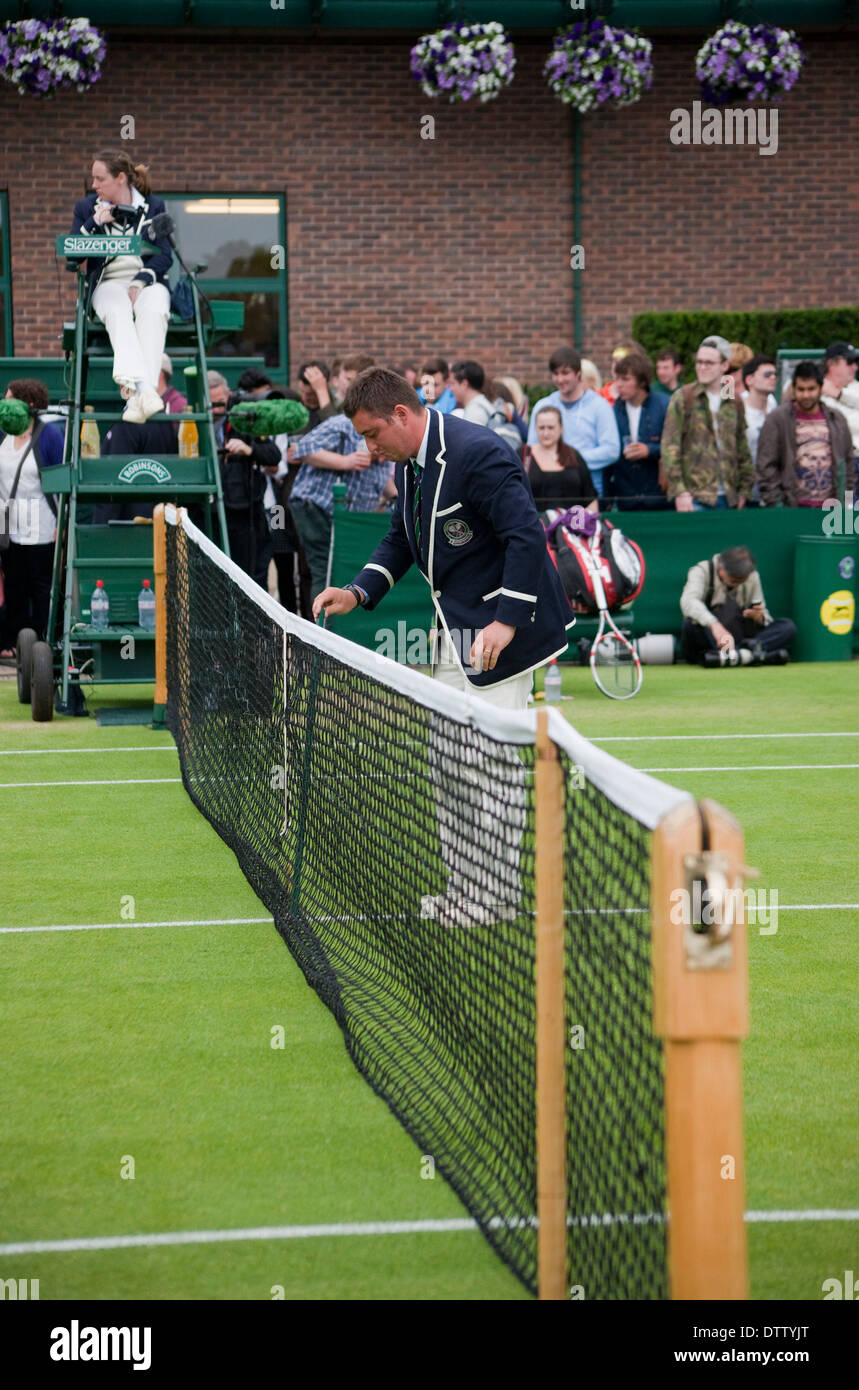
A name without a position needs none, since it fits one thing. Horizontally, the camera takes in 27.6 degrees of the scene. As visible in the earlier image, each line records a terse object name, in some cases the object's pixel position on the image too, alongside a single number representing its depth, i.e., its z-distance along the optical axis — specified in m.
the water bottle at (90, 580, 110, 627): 12.01
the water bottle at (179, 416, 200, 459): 12.97
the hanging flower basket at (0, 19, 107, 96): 19.56
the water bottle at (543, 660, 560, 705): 12.84
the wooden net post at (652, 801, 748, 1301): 2.71
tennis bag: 12.73
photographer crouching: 14.66
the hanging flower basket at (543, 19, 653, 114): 20.30
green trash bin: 15.23
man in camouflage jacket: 14.69
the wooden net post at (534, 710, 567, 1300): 3.50
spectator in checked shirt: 14.22
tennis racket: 12.80
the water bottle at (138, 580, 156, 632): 12.03
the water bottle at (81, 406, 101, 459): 13.20
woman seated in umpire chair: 11.78
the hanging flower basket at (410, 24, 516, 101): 20.11
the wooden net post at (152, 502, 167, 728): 11.29
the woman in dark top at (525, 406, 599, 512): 13.79
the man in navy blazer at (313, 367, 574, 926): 6.18
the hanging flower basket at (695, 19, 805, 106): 20.03
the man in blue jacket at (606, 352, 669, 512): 14.99
